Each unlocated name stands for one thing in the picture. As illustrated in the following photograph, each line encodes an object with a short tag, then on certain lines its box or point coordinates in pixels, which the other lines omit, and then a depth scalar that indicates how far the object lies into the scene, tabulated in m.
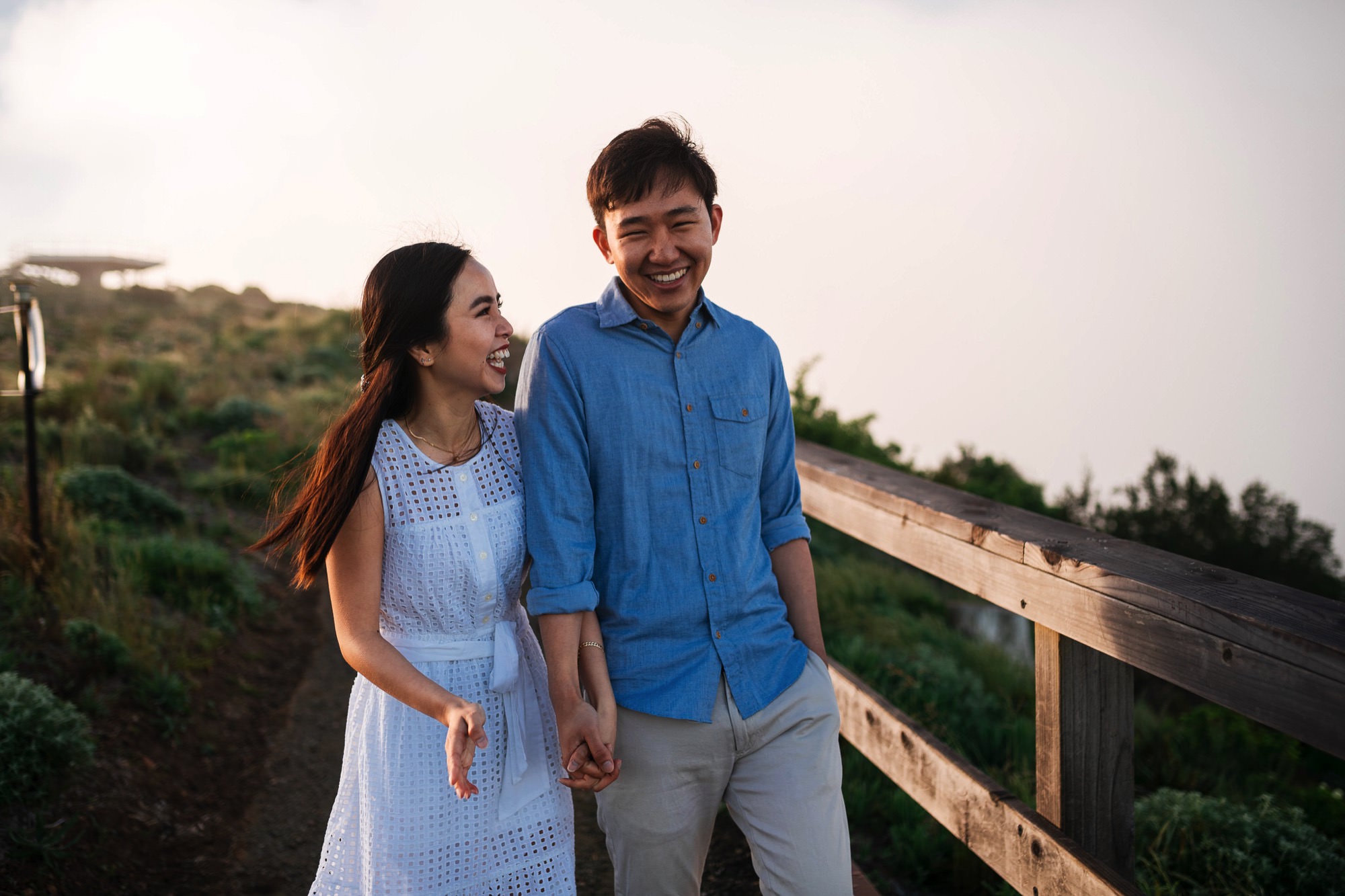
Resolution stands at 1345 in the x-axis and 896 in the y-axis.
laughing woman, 1.98
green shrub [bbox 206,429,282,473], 8.77
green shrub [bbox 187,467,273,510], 7.79
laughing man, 2.02
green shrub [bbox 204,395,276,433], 10.13
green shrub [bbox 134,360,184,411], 10.23
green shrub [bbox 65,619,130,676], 4.45
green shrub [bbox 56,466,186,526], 6.41
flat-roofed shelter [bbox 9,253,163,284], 51.69
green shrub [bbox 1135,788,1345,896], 3.09
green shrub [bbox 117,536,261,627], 5.57
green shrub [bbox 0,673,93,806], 3.47
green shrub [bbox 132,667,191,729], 4.47
